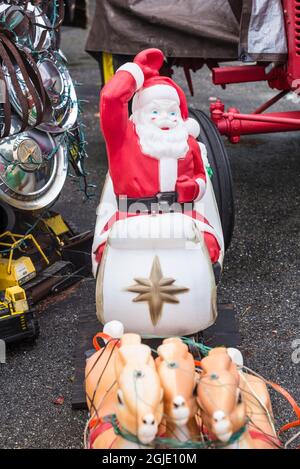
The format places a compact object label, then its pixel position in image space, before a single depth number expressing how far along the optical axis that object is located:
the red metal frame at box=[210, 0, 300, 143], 3.01
